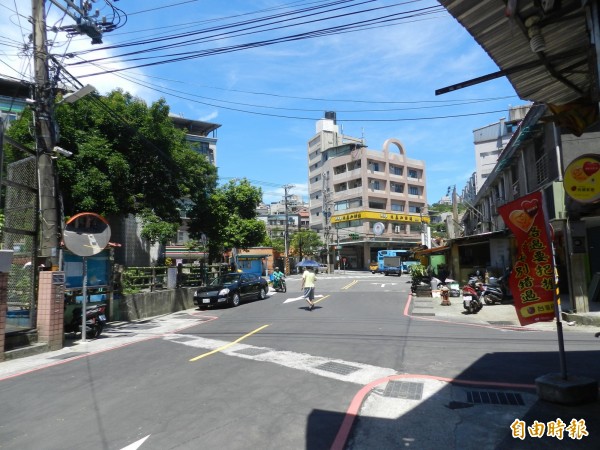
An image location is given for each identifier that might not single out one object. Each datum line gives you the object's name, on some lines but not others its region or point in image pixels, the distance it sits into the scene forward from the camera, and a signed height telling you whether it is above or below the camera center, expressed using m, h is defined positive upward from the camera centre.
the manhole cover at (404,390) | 5.94 -1.84
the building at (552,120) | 4.11 +2.21
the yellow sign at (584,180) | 10.35 +1.86
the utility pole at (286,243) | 58.34 +2.89
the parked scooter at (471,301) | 15.55 -1.49
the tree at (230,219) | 24.19 +2.89
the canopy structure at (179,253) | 43.39 +1.48
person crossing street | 17.02 -0.83
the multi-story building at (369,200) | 66.00 +9.97
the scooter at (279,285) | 28.14 -1.31
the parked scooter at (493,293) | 17.31 -1.38
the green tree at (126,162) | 16.95 +4.67
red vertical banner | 5.63 -0.05
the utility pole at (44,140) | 10.97 +3.37
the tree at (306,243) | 68.94 +3.46
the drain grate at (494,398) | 5.50 -1.82
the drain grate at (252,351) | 9.06 -1.83
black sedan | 18.97 -1.11
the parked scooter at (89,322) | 12.18 -1.47
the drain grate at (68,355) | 9.79 -1.94
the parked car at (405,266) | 54.44 -0.61
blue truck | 52.41 -0.04
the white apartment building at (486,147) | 52.16 +14.16
